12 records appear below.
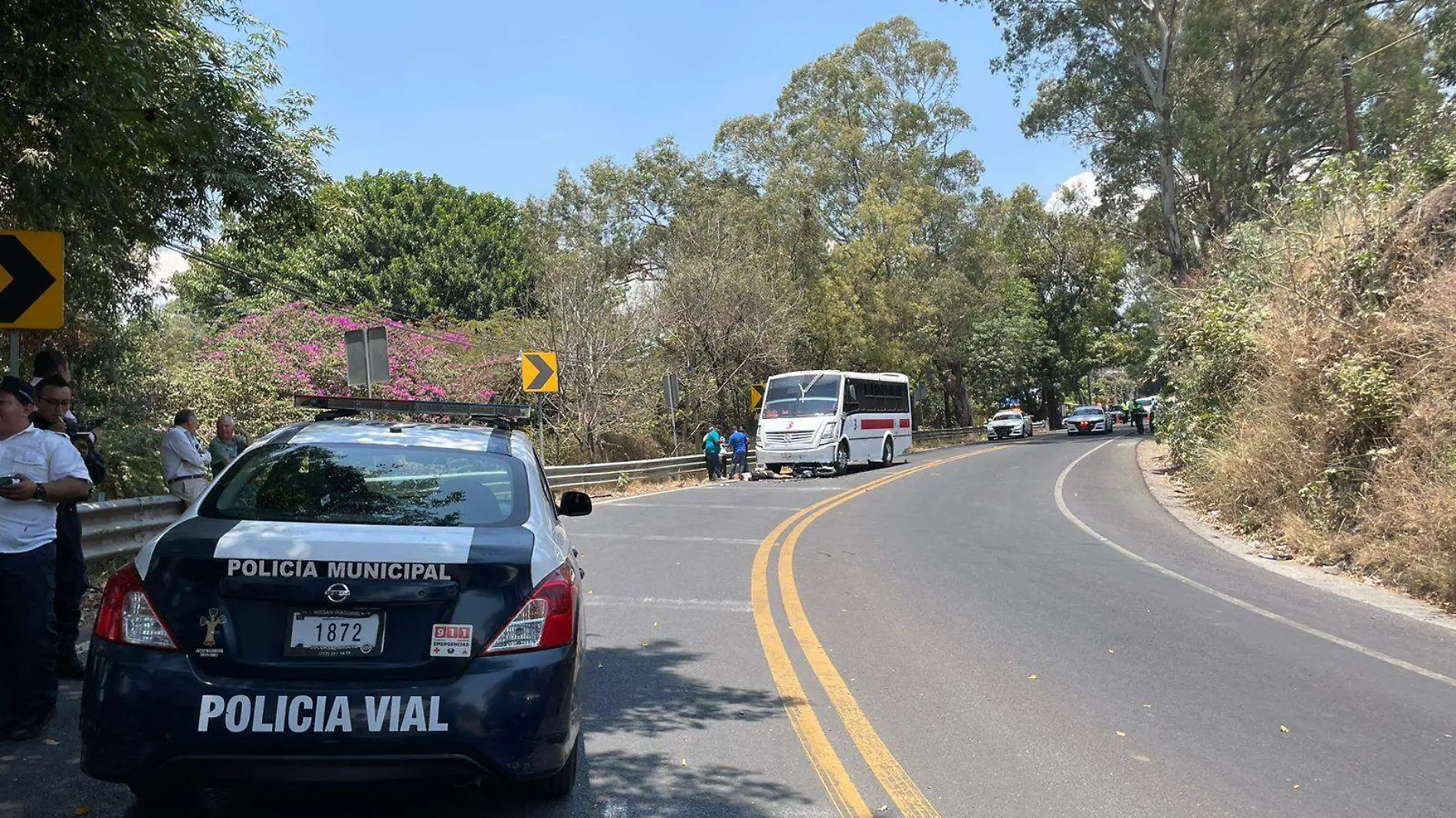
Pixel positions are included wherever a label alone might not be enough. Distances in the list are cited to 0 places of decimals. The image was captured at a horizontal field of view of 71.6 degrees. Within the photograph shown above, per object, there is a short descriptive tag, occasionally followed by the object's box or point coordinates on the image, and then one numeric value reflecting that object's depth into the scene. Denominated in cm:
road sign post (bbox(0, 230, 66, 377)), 616
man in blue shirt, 2600
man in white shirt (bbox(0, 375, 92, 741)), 477
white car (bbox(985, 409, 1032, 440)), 5084
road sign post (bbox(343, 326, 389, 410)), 1380
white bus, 2739
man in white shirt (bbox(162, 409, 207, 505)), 903
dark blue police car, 333
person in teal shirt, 2573
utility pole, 1980
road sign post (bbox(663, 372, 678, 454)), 2494
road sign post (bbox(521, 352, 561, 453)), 1897
